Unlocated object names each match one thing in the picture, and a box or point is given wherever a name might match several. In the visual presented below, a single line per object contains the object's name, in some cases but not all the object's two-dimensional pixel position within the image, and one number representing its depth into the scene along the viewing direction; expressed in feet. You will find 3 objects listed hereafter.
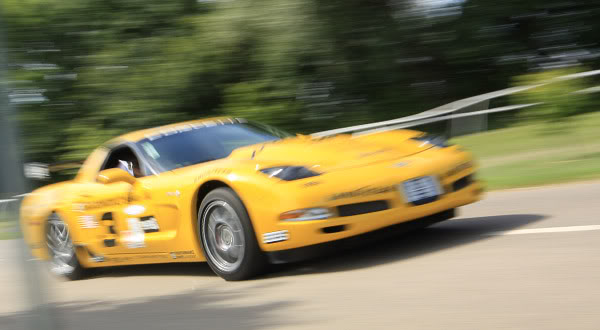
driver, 21.30
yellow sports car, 17.13
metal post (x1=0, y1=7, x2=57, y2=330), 11.03
